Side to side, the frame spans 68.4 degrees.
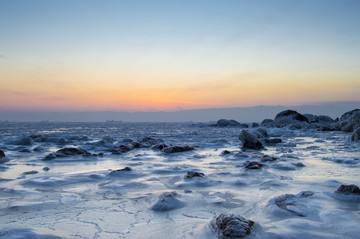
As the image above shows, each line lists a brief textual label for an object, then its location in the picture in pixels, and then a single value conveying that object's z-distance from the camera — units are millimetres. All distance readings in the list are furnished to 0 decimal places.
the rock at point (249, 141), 9195
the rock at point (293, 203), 2640
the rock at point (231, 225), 2094
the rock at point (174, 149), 8175
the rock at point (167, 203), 2841
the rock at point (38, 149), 8481
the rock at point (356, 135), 10520
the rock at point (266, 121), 42469
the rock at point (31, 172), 4832
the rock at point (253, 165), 5090
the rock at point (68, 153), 7015
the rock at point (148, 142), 10159
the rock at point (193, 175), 4297
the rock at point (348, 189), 3094
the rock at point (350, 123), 16984
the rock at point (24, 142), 10177
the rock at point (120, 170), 4730
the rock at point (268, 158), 6062
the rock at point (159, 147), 9039
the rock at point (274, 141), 11222
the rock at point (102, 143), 9958
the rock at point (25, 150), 8125
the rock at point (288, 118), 33350
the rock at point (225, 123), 45750
